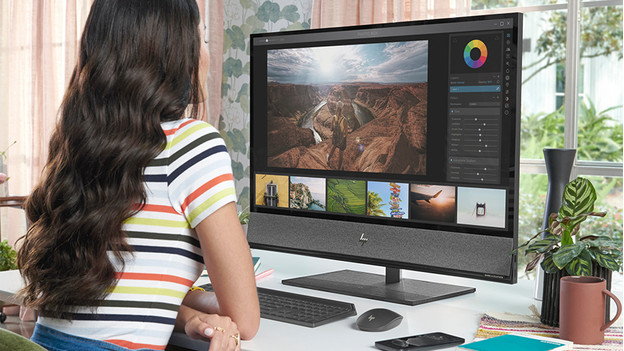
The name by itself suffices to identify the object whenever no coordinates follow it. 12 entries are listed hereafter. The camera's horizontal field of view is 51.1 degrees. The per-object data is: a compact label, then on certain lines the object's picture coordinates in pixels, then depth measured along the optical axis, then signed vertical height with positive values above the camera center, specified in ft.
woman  3.05 -0.26
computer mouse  3.73 -0.98
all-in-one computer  4.17 +0.01
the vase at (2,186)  11.01 -0.67
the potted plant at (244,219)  5.84 -0.66
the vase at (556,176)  4.34 -0.16
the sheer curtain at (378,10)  9.43 +2.13
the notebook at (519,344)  3.12 -0.94
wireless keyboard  3.88 -0.99
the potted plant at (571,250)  3.68 -0.56
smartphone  3.37 -1.01
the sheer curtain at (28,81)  13.17 +1.37
